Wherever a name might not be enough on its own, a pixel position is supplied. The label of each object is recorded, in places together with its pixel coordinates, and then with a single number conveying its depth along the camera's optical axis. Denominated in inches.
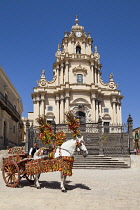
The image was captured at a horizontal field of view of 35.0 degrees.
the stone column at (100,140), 606.5
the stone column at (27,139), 636.1
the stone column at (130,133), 617.3
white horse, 271.1
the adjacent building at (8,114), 916.0
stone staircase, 525.3
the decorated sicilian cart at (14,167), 280.5
